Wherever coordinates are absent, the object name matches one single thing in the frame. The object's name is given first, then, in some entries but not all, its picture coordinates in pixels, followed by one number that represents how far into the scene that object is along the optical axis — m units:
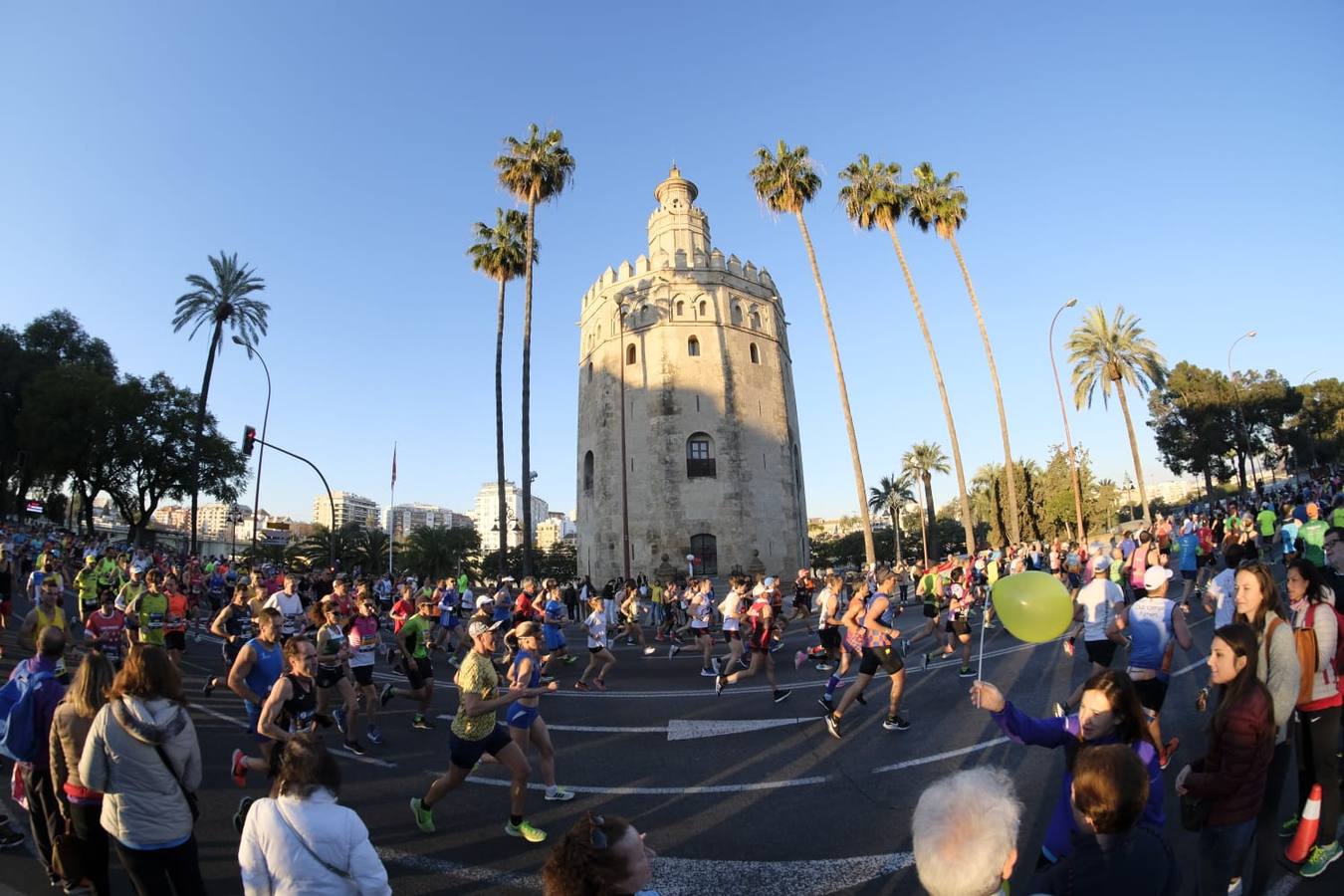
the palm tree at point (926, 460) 70.00
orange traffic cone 4.34
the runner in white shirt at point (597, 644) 12.27
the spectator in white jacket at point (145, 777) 3.62
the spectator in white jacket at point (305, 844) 2.73
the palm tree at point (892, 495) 72.69
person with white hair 1.95
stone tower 36.22
